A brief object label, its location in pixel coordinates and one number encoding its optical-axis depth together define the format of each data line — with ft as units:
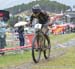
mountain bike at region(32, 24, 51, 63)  39.39
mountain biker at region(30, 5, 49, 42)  39.78
